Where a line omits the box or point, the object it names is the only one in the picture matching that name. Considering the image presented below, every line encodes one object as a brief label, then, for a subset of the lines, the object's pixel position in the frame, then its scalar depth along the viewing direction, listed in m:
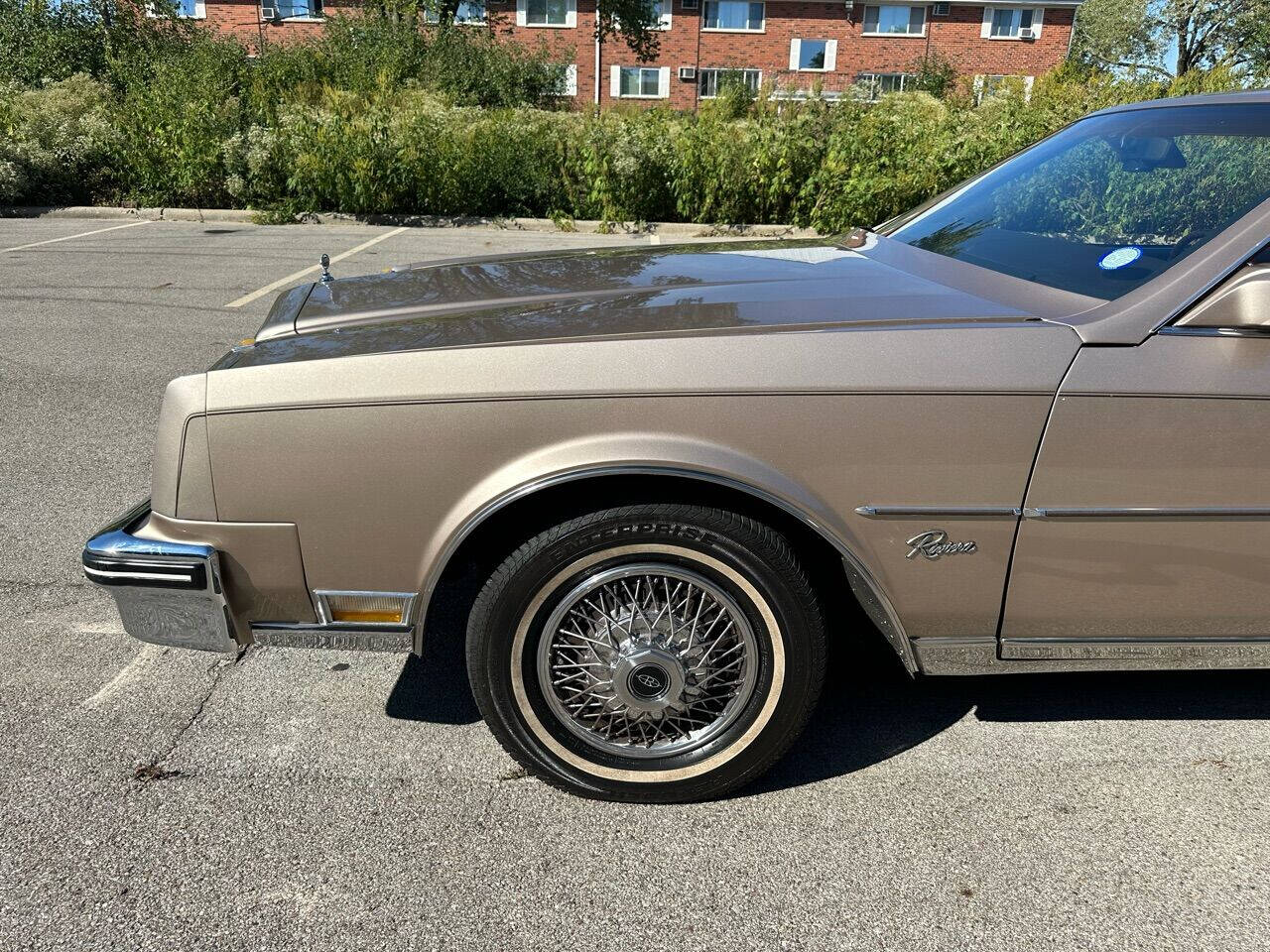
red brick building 39.56
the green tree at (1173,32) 40.62
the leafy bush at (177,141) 14.02
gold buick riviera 2.20
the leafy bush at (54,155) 13.98
